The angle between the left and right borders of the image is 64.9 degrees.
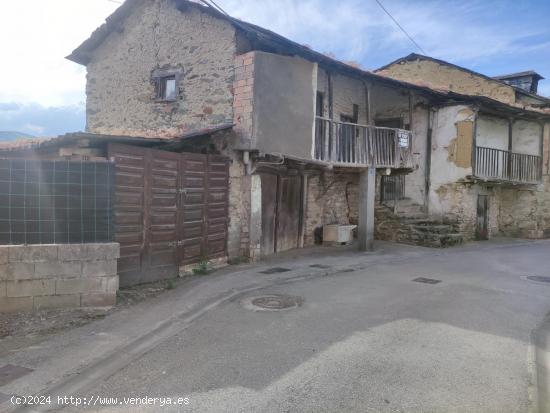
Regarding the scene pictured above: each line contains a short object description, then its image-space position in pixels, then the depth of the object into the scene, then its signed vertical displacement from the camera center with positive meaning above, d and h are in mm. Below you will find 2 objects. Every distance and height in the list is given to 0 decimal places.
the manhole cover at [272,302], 6692 -1737
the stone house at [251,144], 8062 +1344
